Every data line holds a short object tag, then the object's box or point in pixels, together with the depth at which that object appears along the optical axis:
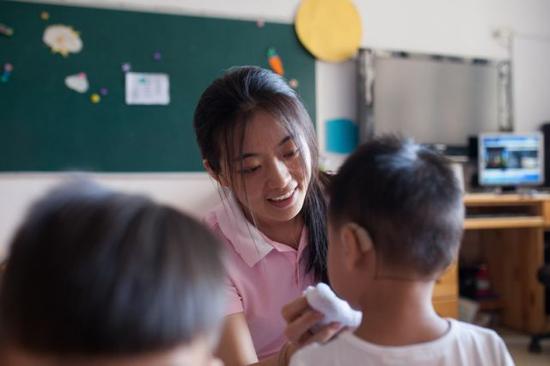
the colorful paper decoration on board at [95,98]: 2.84
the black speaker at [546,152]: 3.42
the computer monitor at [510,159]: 3.27
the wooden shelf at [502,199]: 2.85
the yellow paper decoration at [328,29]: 3.18
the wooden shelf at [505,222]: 2.77
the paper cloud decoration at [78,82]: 2.80
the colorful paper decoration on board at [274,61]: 3.13
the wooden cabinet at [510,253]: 2.78
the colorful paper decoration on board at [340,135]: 3.26
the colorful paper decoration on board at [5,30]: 2.69
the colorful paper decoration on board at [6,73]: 2.70
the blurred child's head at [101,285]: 0.40
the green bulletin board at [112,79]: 2.72
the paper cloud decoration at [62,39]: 2.75
